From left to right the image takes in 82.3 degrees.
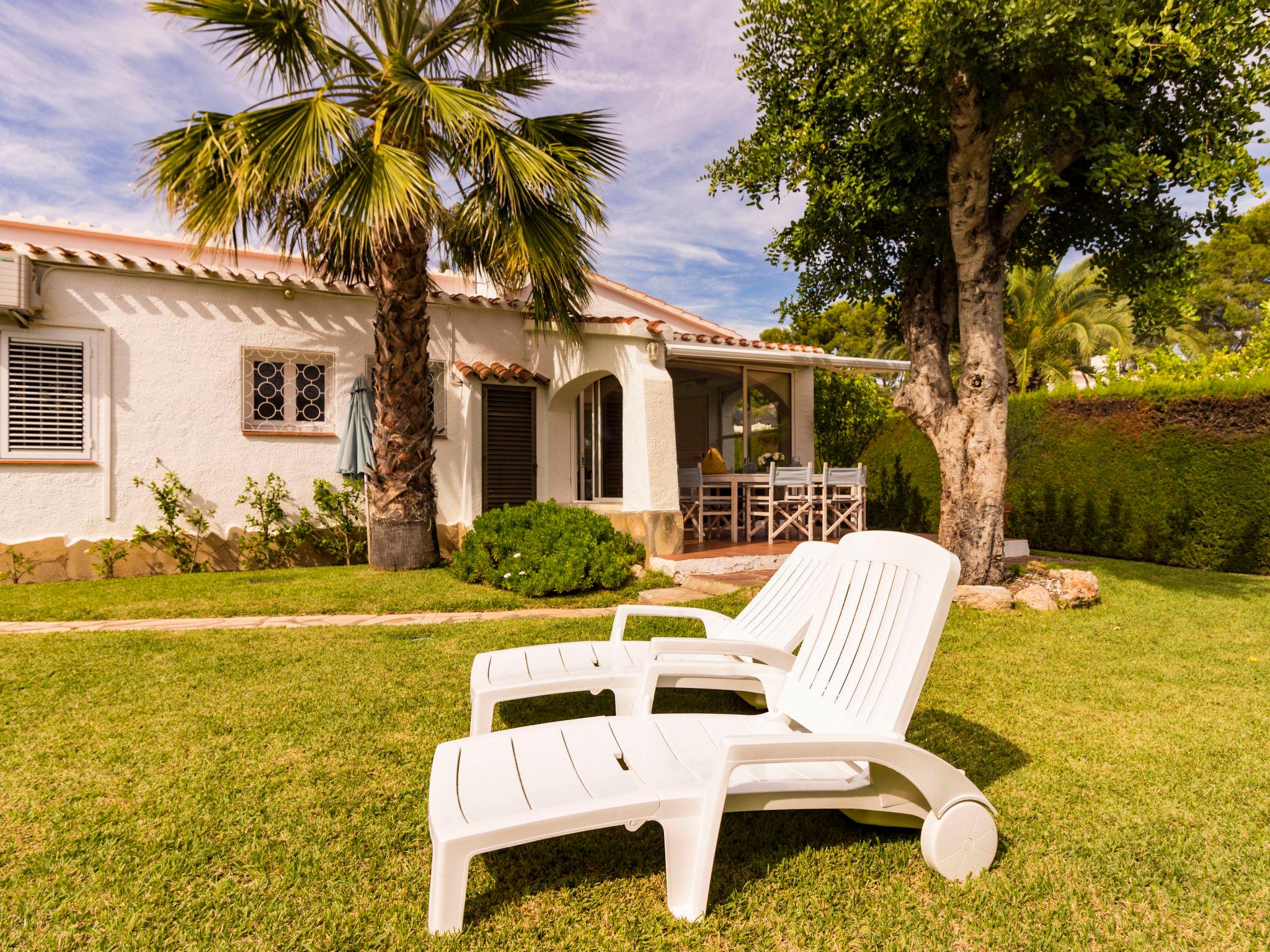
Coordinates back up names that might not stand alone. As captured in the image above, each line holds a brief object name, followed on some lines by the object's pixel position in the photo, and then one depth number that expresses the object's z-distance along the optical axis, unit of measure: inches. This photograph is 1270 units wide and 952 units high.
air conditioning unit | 340.5
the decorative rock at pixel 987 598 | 301.9
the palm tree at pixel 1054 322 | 928.9
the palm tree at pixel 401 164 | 314.0
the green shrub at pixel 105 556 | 375.2
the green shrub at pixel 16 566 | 359.9
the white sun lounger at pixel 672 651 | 147.9
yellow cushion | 493.0
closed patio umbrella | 411.8
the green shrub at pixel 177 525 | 386.3
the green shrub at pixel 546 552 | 341.4
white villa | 367.6
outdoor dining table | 448.8
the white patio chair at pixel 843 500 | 441.7
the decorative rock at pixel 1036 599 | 306.3
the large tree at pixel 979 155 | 259.3
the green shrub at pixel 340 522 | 420.5
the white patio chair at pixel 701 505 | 461.7
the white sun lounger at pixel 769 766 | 93.2
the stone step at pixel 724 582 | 330.0
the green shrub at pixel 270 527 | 406.6
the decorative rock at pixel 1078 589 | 315.3
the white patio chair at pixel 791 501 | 440.8
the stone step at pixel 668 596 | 310.7
